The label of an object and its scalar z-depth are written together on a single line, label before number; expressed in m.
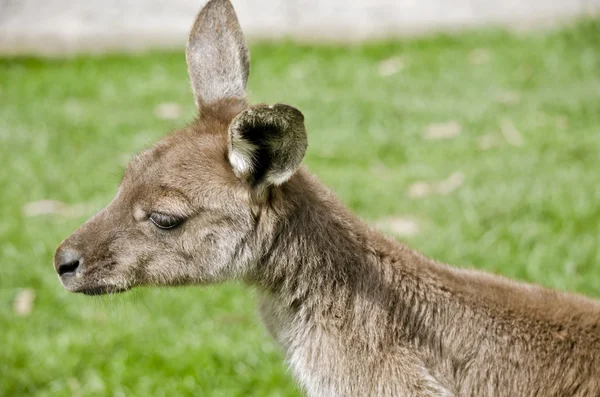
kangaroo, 7.18
